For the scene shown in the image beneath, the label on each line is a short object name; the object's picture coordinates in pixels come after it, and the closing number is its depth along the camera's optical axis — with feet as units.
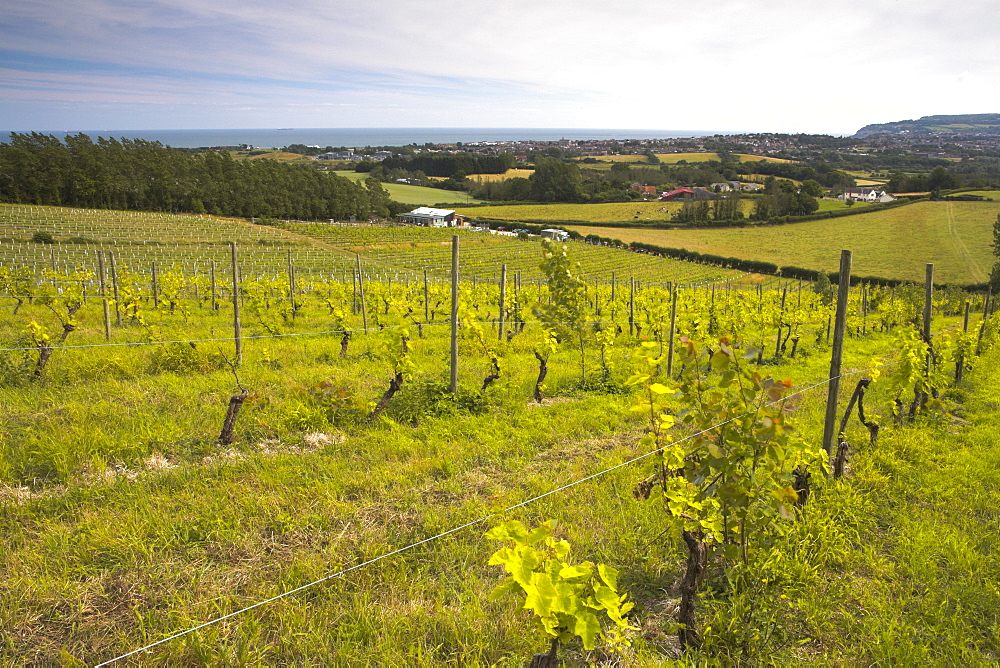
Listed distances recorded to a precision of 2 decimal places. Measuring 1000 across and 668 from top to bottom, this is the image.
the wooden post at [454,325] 24.44
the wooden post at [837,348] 15.40
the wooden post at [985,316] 32.10
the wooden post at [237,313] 28.73
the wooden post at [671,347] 31.89
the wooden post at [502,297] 38.88
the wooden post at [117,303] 39.35
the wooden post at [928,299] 21.39
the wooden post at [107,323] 32.34
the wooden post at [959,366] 30.01
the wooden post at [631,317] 46.00
